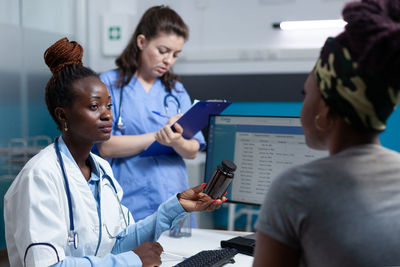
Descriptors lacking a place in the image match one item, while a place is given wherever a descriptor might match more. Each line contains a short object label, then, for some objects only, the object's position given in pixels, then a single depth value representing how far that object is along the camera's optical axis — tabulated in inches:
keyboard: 41.9
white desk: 47.1
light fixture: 133.8
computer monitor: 51.6
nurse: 66.9
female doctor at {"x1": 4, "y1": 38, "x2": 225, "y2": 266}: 36.1
